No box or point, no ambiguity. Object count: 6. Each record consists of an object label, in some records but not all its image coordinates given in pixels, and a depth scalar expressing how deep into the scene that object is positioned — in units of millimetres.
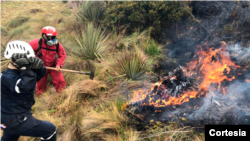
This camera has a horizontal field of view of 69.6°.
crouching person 2137
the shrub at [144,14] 5574
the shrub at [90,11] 6530
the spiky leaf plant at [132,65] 4281
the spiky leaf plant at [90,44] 5109
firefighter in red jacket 3725
